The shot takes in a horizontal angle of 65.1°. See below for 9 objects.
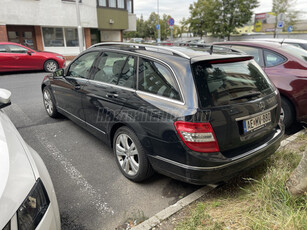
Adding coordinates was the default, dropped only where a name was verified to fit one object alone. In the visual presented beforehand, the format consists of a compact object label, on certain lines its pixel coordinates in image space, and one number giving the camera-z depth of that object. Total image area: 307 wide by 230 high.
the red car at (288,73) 4.04
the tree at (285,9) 39.44
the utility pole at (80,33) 14.89
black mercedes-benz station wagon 2.29
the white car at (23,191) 1.36
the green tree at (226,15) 33.75
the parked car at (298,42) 7.02
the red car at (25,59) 10.83
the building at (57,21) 16.33
